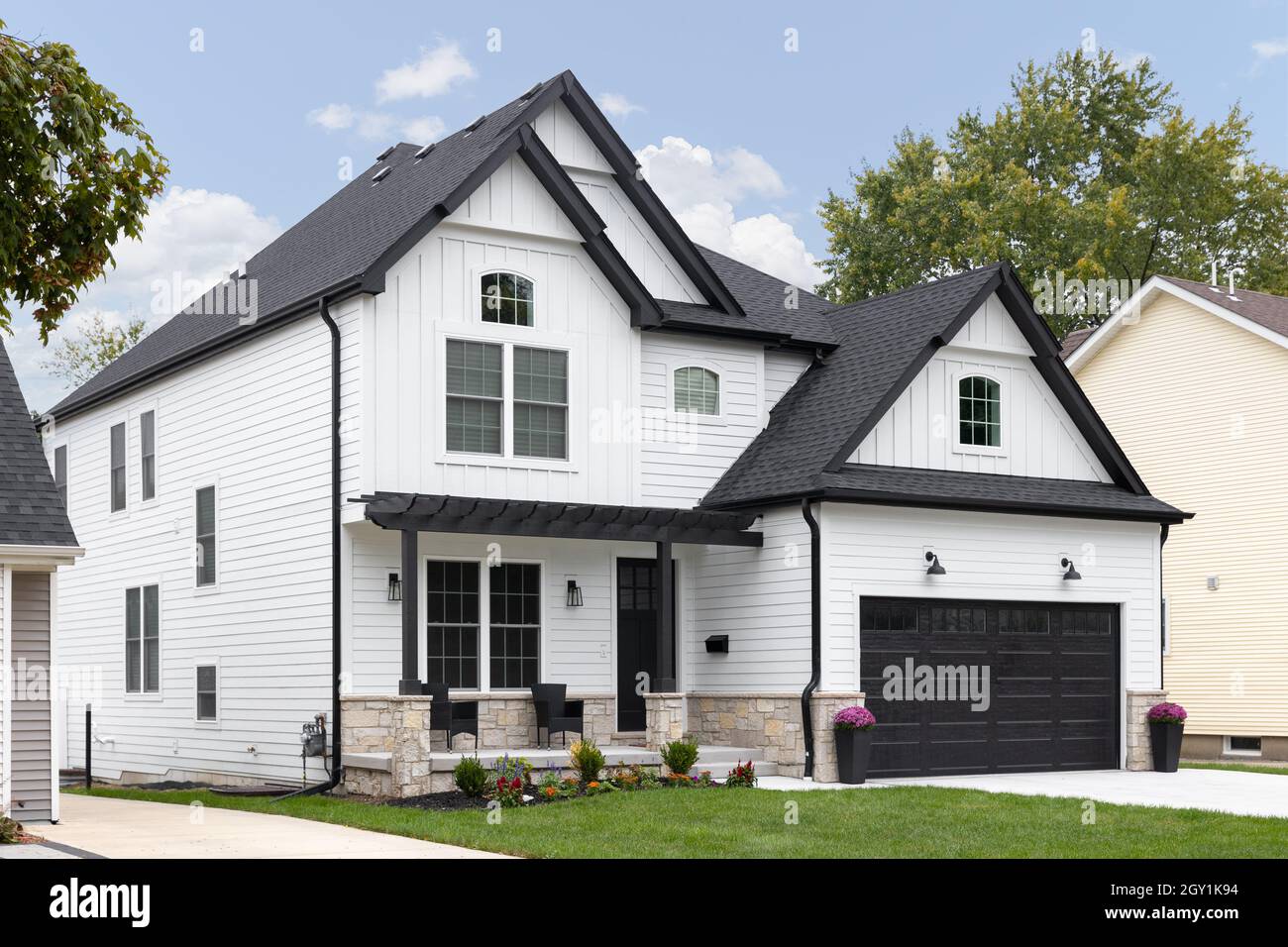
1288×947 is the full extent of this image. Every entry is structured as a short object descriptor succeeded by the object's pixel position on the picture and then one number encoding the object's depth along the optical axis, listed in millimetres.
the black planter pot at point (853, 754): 19250
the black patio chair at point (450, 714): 18812
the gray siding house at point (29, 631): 15520
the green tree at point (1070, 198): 42562
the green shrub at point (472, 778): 16750
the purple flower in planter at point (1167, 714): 22203
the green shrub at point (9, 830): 13195
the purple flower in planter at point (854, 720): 19219
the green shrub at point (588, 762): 17531
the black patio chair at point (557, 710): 19359
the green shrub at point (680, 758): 18125
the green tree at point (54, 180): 14328
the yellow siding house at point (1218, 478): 28281
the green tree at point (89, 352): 48916
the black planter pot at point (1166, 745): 22312
